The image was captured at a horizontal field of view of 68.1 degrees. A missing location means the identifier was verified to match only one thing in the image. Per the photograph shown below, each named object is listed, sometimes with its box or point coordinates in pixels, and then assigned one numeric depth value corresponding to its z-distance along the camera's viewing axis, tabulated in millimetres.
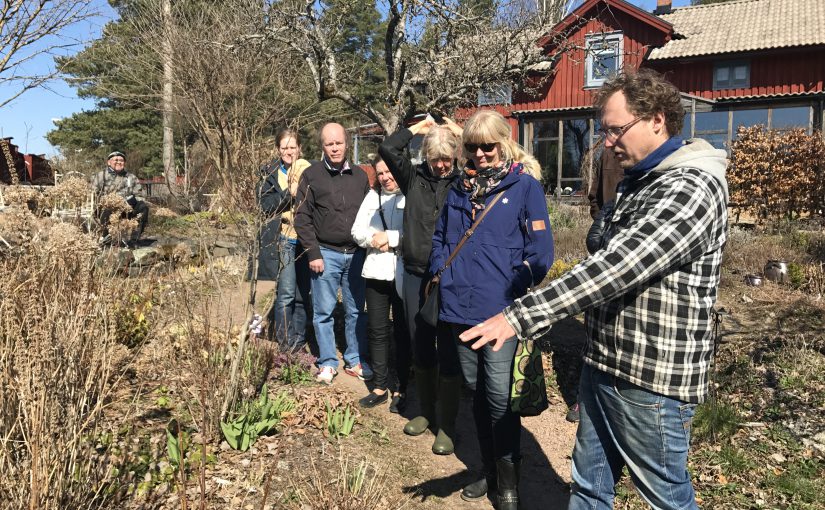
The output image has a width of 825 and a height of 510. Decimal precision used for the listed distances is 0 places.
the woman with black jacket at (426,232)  3328
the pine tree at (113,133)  26422
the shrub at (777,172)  10719
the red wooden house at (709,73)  18594
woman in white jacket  3945
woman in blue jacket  2789
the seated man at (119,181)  8442
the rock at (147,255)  8170
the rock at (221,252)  10092
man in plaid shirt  1667
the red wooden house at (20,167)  16297
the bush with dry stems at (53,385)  2012
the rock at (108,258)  4227
